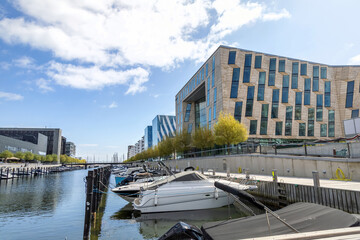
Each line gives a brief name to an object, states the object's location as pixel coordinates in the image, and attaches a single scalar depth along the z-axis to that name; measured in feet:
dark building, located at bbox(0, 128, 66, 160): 437.58
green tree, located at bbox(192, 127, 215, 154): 126.31
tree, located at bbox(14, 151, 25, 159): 269.85
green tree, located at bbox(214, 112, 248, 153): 107.55
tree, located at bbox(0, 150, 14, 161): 240.53
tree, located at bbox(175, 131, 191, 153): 159.74
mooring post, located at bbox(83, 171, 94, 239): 33.45
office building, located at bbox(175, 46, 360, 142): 137.69
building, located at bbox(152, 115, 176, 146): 390.83
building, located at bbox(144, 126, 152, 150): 491.47
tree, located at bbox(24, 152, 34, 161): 282.56
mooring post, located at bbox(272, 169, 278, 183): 43.32
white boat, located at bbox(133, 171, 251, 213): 44.24
